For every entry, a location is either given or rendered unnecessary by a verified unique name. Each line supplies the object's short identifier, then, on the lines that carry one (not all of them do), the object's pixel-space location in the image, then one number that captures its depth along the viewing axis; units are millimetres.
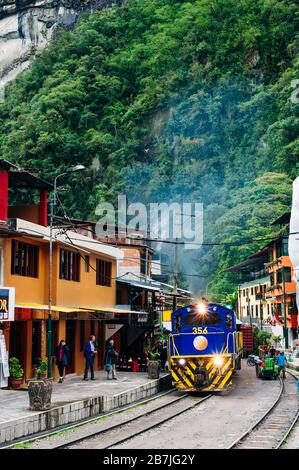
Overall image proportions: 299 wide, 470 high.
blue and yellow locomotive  22172
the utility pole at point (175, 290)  33328
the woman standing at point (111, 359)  24900
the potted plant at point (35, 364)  23938
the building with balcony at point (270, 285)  50719
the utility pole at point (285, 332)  41275
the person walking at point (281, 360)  28897
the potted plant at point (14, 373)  21266
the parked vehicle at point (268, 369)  28453
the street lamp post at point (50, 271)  20000
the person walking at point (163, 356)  29847
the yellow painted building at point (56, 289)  23062
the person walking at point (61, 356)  23328
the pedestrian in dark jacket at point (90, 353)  23875
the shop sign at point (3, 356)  20250
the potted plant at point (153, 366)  24688
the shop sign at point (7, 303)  19672
